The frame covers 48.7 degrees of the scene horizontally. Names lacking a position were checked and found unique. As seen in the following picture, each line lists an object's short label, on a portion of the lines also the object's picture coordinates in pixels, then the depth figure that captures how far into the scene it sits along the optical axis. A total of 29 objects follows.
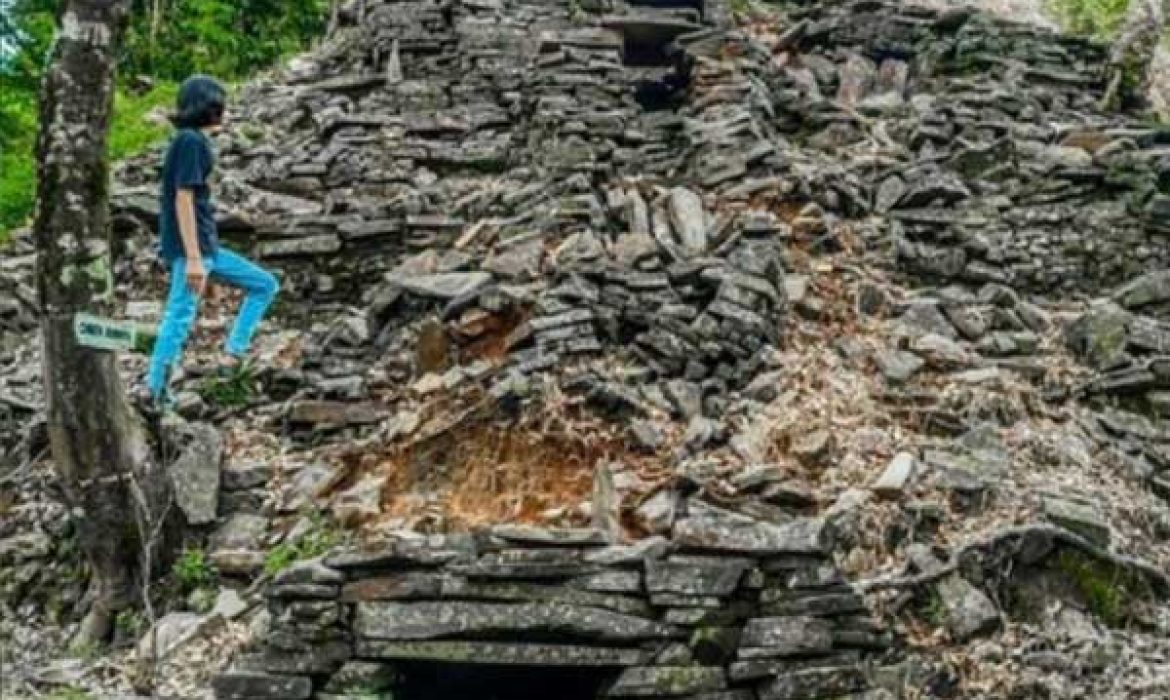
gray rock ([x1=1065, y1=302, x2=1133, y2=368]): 8.12
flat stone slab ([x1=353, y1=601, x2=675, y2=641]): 5.39
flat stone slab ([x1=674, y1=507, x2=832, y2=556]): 5.57
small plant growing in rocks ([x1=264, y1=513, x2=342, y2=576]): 6.38
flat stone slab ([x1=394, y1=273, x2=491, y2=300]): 8.08
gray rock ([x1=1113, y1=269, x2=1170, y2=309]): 8.77
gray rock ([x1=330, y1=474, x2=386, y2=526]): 6.51
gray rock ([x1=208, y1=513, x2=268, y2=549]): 6.68
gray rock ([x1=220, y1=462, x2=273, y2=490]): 7.02
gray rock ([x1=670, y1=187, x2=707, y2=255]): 8.80
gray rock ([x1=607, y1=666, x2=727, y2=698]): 5.38
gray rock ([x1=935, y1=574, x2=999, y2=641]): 5.84
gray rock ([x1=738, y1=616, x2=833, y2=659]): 5.48
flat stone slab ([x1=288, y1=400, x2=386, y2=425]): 7.47
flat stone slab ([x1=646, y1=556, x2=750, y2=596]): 5.48
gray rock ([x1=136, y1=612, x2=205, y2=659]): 5.98
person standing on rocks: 6.62
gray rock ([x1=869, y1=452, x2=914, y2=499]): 6.49
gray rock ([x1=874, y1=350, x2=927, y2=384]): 7.73
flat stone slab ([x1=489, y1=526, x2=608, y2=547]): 5.51
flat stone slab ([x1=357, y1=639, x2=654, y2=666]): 5.39
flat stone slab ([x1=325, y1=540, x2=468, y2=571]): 5.49
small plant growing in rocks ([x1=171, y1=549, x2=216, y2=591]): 6.50
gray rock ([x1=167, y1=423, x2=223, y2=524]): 6.75
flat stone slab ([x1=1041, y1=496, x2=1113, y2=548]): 6.30
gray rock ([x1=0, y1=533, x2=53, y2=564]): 6.83
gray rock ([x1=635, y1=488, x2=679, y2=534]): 6.01
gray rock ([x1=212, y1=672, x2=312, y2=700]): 5.43
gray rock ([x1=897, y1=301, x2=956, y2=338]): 8.41
